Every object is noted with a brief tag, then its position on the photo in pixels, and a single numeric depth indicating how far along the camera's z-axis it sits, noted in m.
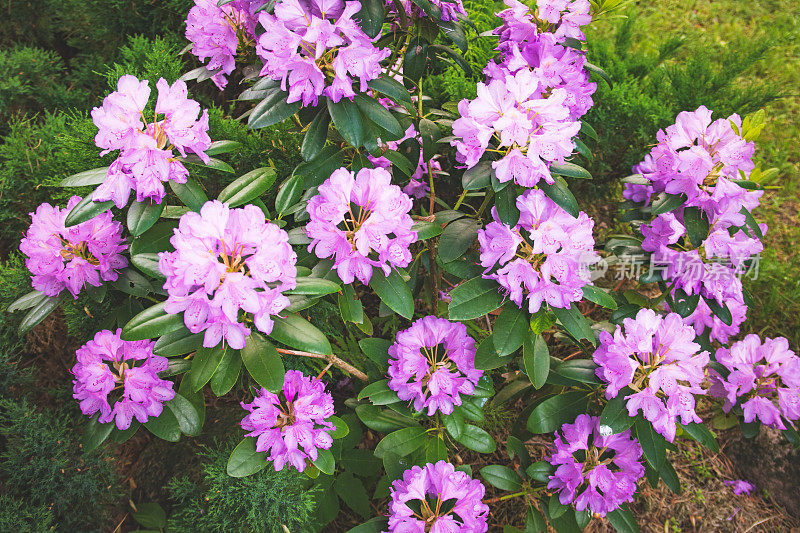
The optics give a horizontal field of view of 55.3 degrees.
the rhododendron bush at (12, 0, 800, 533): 0.68
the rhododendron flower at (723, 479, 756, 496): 1.02
